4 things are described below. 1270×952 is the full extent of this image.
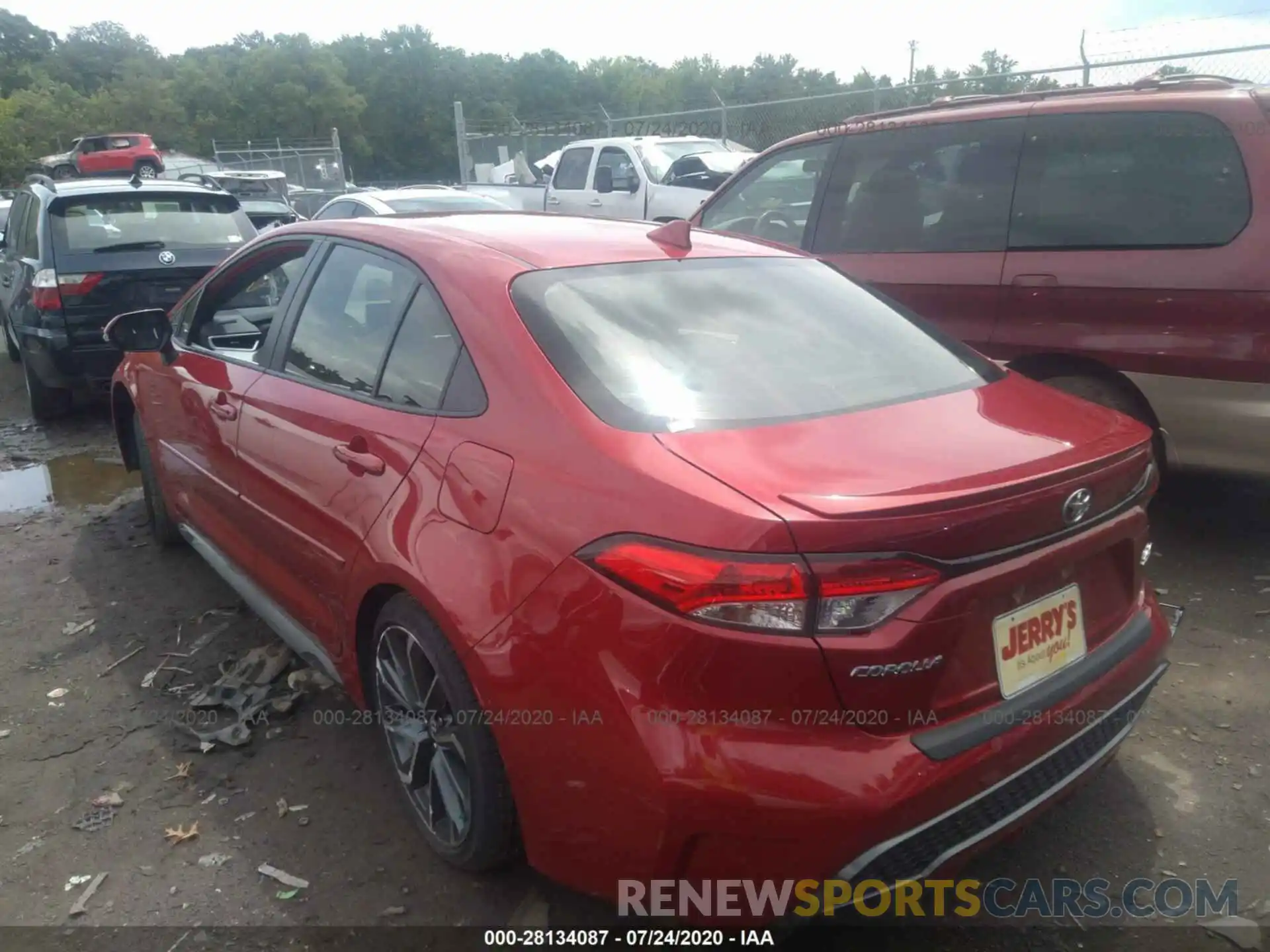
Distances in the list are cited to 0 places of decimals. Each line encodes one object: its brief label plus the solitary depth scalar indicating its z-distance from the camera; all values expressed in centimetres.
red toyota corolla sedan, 178
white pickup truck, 1074
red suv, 2911
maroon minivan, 385
